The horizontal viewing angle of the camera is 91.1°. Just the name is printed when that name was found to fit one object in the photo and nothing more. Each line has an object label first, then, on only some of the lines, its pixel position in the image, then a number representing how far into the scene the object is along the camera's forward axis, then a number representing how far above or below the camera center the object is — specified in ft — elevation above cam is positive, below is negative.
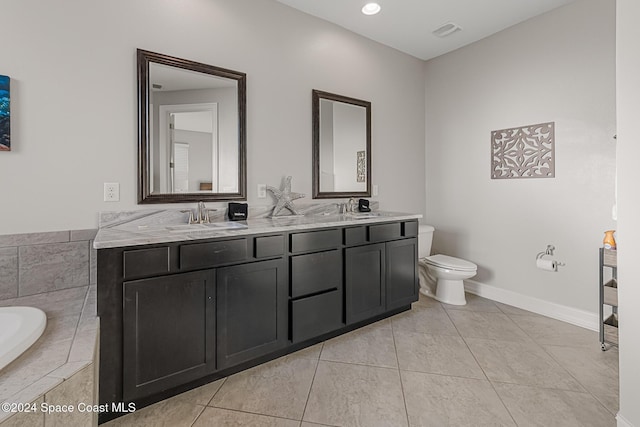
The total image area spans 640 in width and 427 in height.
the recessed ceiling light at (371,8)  9.00 +5.82
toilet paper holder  9.15 -1.41
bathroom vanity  5.12 -1.77
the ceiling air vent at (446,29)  10.07 +5.87
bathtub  3.69 -1.64
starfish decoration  8.66 +0.31
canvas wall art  5.49 +1.66
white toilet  10.16 -2.17
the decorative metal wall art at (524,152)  9.36 +1.76
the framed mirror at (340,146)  9.67 +2.02
